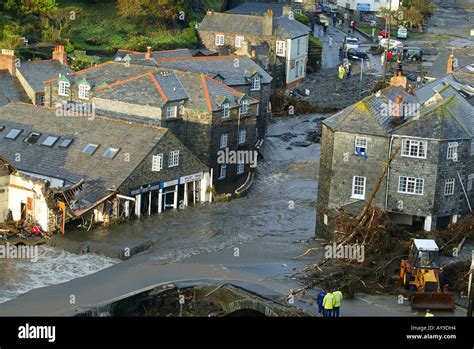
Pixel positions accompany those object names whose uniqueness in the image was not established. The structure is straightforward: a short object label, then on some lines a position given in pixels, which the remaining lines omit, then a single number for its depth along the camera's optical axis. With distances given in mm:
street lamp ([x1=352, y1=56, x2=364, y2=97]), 93781
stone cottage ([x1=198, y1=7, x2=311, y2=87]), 92562
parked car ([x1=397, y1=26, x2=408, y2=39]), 116375
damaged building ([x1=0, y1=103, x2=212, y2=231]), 55062
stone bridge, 41969
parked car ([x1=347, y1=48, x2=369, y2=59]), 104938
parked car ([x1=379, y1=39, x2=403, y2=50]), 107788
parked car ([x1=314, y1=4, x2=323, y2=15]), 119488
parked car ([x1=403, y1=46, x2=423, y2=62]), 106000
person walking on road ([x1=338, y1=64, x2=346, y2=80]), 97812
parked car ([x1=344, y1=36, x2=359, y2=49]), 108312
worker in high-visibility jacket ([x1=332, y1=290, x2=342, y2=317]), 40625
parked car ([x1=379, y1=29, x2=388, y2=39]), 113956
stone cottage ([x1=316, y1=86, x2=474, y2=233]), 52344
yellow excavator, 44094
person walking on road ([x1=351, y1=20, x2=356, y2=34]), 119062
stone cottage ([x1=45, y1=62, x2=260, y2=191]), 64938
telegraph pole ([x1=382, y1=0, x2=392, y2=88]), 89400
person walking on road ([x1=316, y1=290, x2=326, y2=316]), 41281
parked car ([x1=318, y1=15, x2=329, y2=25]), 116425
